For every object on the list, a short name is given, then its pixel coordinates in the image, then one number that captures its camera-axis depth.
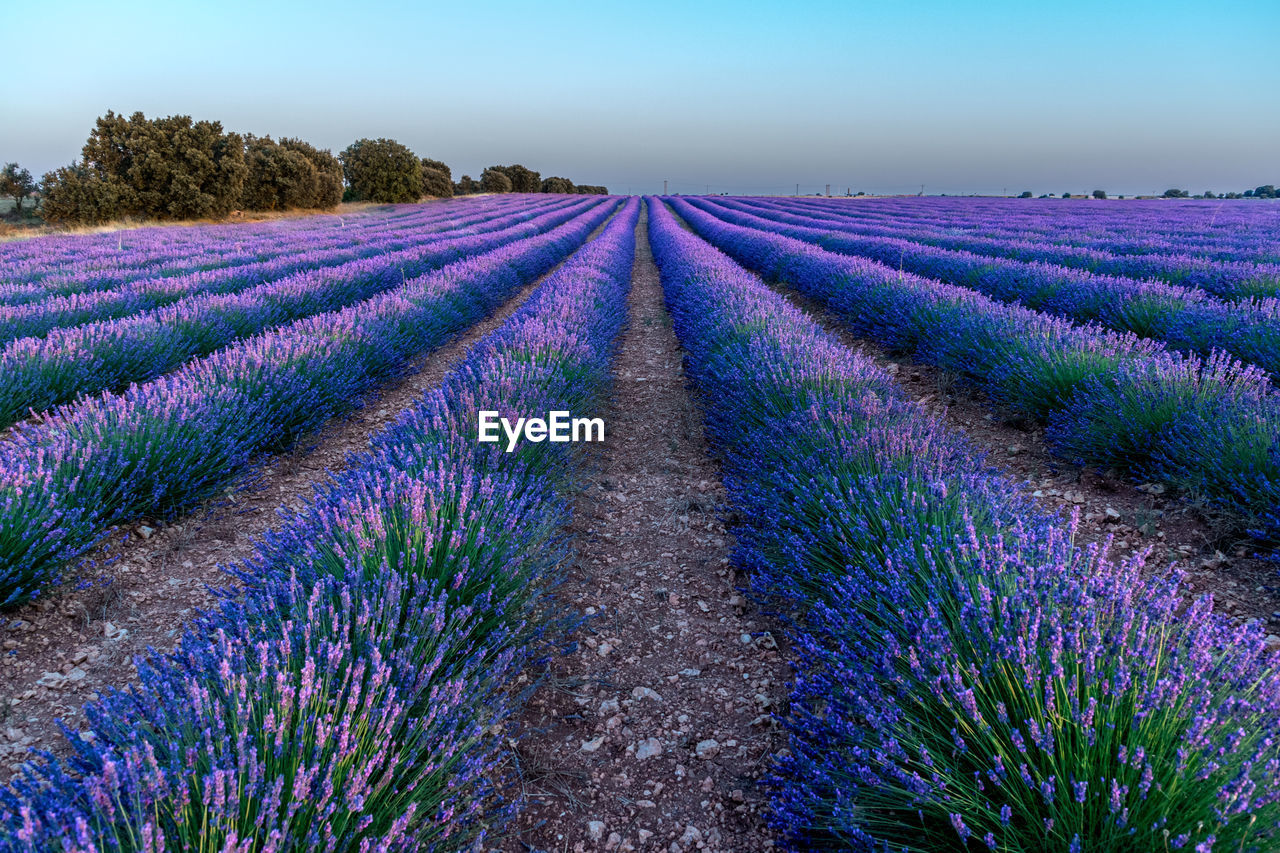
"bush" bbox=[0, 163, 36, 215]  29.16
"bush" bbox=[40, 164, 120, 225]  22.70
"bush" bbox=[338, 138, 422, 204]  40.25
